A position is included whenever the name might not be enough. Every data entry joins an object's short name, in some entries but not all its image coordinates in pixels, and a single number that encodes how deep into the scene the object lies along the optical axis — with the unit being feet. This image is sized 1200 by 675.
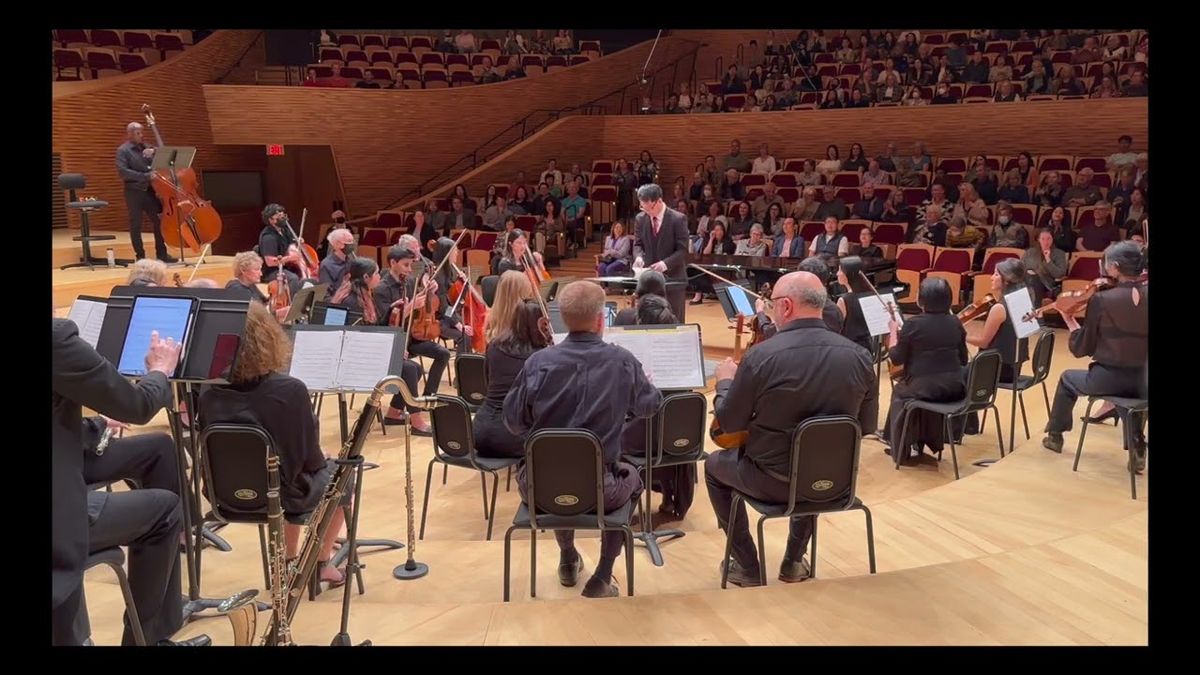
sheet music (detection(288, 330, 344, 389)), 14.16
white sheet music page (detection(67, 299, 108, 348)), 12.24
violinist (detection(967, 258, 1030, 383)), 18.83
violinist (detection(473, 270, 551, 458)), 14.52
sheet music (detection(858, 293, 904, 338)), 19.02
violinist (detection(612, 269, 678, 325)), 17.06
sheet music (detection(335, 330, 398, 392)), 14.11
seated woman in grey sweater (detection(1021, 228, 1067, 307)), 31.65
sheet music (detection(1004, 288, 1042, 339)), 18.29
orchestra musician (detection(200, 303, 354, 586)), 11.67
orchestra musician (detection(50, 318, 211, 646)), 8.24
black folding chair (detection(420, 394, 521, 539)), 14.34
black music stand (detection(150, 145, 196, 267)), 29.73
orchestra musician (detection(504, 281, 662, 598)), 11.98
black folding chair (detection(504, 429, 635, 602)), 11.46
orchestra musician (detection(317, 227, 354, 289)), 23.58
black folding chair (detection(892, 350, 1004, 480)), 17.43
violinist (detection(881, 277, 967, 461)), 17.87
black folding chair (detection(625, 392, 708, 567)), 14.42
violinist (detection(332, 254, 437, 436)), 20.94
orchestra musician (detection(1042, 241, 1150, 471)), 16.53
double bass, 30.60
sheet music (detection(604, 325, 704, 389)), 14.17
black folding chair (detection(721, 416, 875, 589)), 11.68
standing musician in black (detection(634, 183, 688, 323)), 23.57
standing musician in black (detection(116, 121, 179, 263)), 29.71
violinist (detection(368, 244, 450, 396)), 21.18
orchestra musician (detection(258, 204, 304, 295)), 26.13
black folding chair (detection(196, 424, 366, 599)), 11.49
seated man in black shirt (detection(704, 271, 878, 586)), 11.79
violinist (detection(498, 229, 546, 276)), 25.37
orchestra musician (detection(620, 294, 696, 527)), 16.15
